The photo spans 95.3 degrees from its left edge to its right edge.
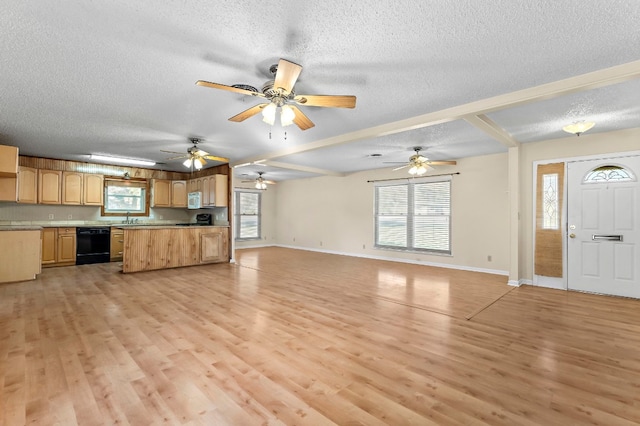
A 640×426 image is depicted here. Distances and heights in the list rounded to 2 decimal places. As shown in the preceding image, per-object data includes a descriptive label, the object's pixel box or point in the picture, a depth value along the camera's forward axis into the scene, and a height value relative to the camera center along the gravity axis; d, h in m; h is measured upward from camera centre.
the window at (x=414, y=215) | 6.96 +0.01
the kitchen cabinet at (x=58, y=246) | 6.41 -0.75
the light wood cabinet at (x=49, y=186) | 6.59 +0.61
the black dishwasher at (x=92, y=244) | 6.85 -0.74
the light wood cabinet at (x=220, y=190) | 7.38 +0.62
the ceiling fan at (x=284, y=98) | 2.32 +1.07
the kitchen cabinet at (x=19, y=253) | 5.02 -0.71
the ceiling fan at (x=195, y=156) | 5.25 +1.07
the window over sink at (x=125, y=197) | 7.61 +0.45
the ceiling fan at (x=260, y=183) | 8.87 +0.98
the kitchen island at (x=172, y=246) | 5.97 -0.72
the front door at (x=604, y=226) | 4.37 -0.15
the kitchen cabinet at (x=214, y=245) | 6.95 -0.75
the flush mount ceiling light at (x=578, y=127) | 3.81 +1.19
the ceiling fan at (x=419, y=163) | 5.78 +1.06
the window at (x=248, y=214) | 10.49 +0.01
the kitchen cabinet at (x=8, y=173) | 4.82 +0.68
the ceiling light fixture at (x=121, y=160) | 6.58 +1.28
